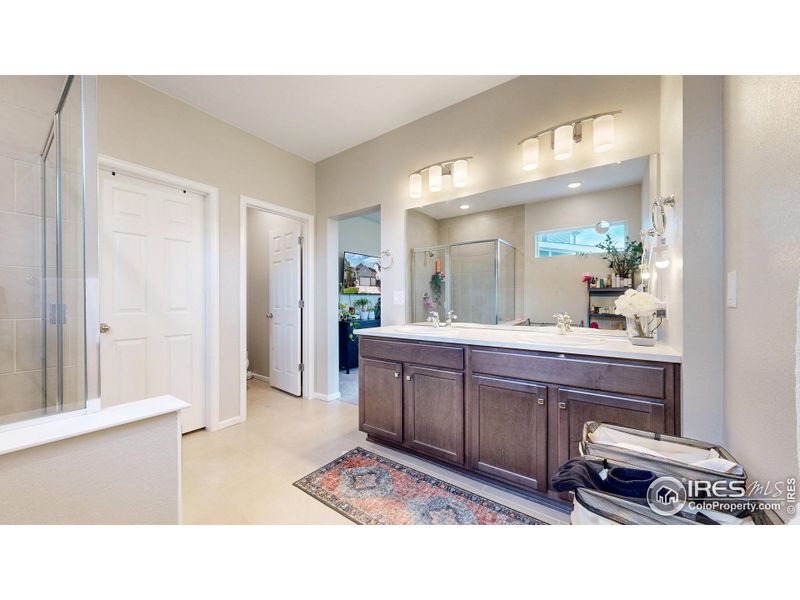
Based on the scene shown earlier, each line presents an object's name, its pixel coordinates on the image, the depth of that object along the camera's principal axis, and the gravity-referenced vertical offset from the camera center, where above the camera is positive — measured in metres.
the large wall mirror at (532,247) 1.81 +0.37
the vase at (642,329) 1.47 -0.18
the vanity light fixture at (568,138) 1.73 +1.01
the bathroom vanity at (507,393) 1.30 -0.52
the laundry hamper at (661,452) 0.79 -0.49
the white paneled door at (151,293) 2.08 +0.03
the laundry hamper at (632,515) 0.69 -0.53
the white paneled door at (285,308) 3.37 -0.14
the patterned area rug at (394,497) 1.46 -1.11
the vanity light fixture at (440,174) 2.34 +1.03
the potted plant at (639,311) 1.39 -0.07
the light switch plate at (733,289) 0.99 +0.02
